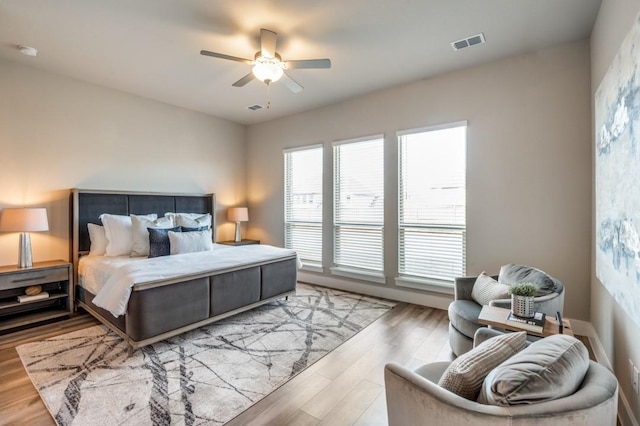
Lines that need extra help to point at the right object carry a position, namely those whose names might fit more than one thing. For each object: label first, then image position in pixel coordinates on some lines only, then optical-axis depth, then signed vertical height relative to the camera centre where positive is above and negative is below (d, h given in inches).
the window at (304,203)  209.8 +7.0
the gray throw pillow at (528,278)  99.0 -22.6
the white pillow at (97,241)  153.3 -13.4
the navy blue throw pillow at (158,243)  147.6 -14.1
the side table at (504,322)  76.3 -29.0
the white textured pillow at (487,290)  103.3 -27.1
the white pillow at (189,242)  153.3 -14.5
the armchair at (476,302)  94.1 -29.1
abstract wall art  63.5 +8.5
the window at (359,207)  182.1 +3.3
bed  110.4 -28.0
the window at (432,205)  154.5 +4.1
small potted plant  83.1 -23.8
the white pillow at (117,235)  150.0 -10.4
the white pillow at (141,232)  151.8 -9.1
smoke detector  127.3 +68.1
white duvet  109.3 -21.9
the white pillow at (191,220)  175.8 -3.7
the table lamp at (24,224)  130.0 -4.0
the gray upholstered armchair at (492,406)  40.3 -27.2
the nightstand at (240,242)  213.4 -20.7
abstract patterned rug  82.0 -50.9
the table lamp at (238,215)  225.3 -1.3
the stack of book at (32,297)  132.0 -36.0
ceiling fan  113.9 +55.8
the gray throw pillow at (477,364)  49.1 -25.2
